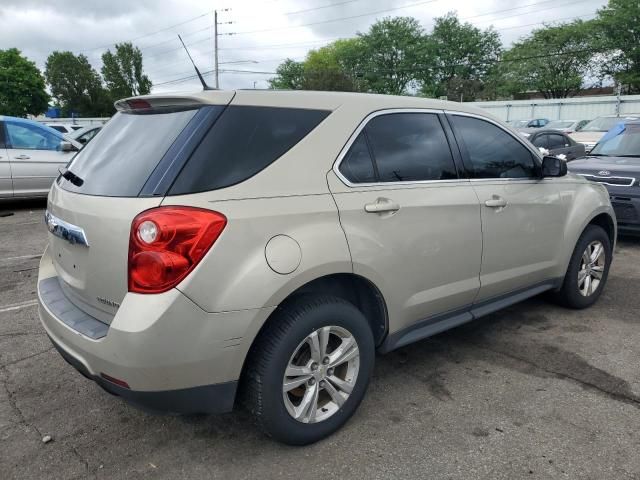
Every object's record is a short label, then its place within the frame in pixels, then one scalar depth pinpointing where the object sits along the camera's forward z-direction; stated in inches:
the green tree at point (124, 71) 3105.3
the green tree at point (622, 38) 1915.6
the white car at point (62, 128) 1017.9
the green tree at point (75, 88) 2883.9
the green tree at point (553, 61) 2176.4
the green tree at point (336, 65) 2428.6
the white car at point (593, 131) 603.3
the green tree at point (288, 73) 3442.4
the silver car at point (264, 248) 86.7
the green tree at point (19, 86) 2504.9
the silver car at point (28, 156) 364.2
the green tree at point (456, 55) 2923.2
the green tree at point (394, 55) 3009.4
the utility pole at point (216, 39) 1978.8
